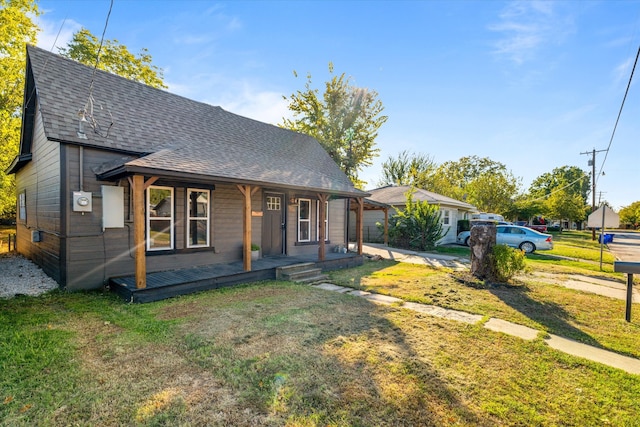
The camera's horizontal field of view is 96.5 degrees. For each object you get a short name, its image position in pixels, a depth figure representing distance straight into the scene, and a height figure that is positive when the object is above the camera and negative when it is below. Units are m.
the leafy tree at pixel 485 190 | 29.73 +2.25
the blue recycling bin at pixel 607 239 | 23.49 -2.31
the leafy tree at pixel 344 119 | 21.56 +6.96
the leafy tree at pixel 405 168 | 33.06 +5.17
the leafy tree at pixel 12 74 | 12.39 +5.98
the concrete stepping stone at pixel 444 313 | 4.95 -1.89
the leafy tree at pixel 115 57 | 19.62 +11.20
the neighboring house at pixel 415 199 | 18.48 -0.18
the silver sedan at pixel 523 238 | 13.87 -1.37
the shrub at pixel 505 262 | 7.38 -1.34
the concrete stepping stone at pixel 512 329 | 4.31 -1.88
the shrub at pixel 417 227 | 14.94 -0.87
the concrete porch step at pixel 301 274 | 7.88 -1.81
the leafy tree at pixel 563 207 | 31.92 +0.45
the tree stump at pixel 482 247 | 7.76 -1.02
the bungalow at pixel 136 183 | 5.97 +0.66
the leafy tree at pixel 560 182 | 60.78 +6.43
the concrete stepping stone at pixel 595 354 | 3.44 -1.87
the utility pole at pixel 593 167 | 22.49 +3.54
